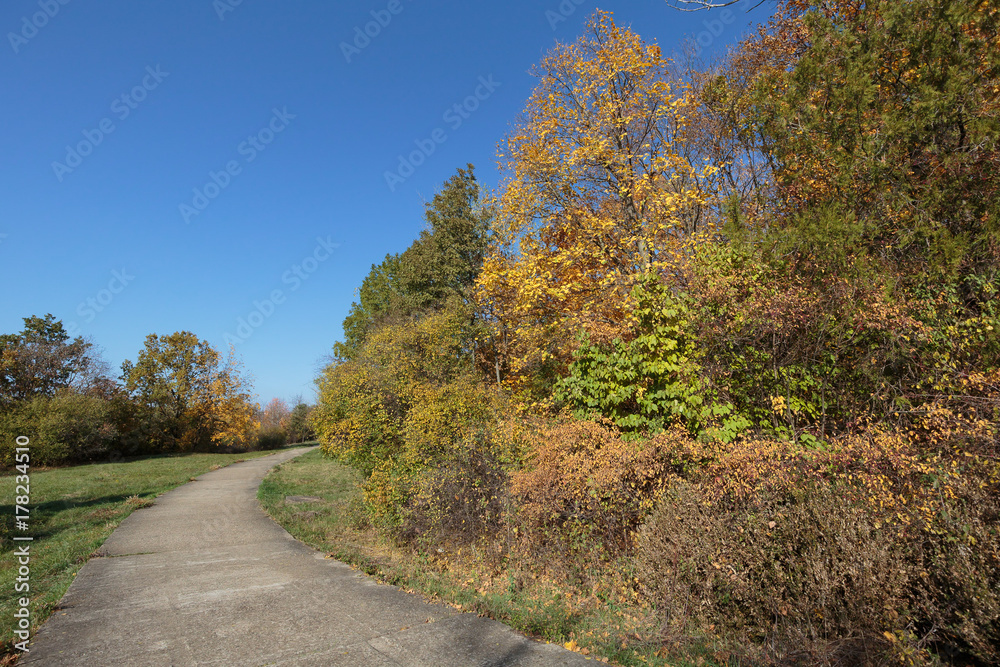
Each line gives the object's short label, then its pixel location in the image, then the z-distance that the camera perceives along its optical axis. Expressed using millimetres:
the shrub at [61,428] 23312
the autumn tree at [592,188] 10781
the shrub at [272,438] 48769
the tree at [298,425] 53269
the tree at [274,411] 75988
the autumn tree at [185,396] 37500
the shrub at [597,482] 5793
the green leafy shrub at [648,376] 6711
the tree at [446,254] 26391
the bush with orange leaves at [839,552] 3322
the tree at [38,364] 30781
